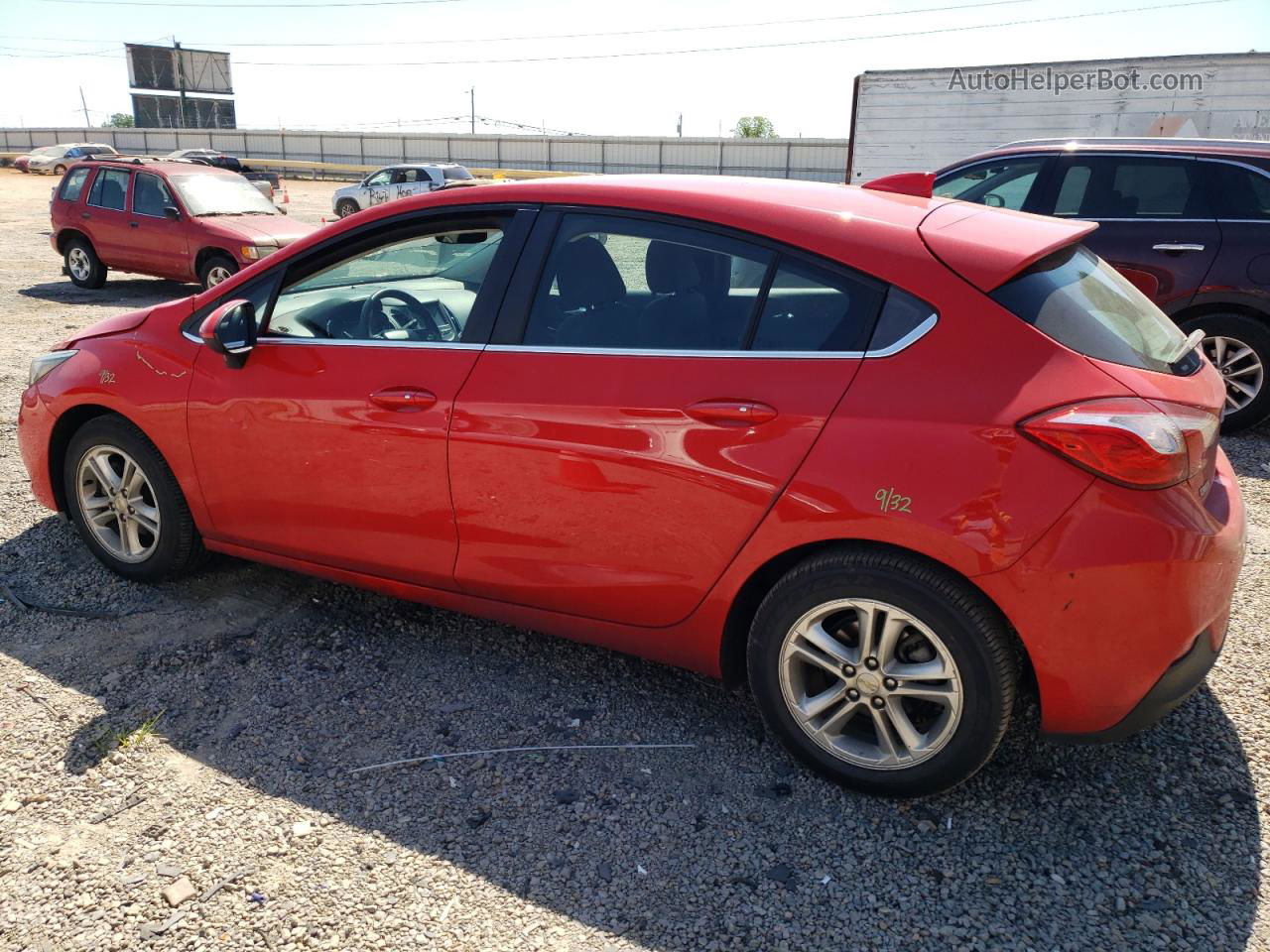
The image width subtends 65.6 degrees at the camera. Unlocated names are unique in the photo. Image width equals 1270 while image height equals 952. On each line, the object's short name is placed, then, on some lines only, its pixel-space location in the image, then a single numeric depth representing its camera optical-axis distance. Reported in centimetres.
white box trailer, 1330
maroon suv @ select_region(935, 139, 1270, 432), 641
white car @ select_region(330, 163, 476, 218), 2722
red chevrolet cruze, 246
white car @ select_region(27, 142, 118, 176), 4388
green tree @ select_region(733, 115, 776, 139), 9169
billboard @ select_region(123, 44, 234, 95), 7381
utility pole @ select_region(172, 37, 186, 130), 7481
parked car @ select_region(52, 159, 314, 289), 1245
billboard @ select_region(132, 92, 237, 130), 7606
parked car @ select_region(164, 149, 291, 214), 3875
